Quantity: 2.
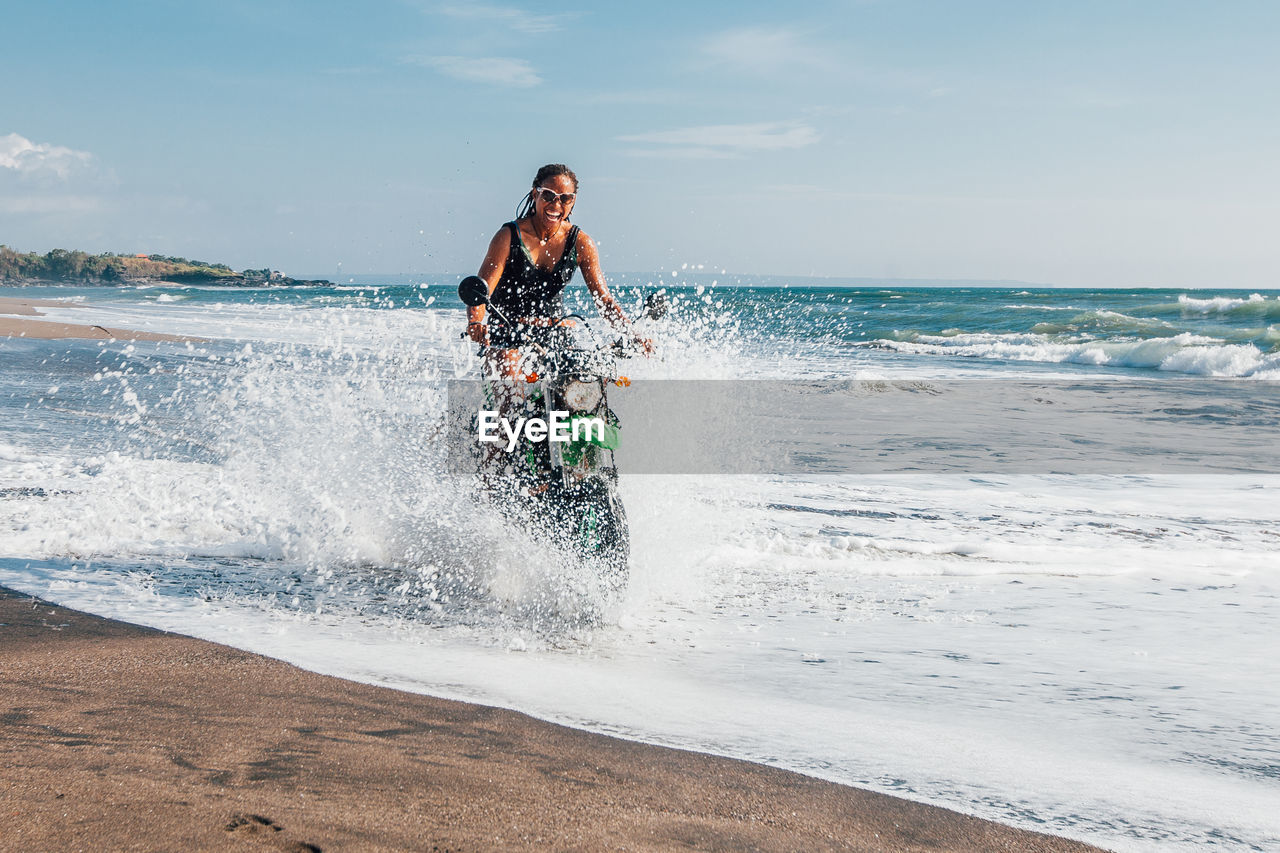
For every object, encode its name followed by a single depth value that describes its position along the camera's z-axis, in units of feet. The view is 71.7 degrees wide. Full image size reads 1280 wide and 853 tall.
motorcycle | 13.44
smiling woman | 14.25
